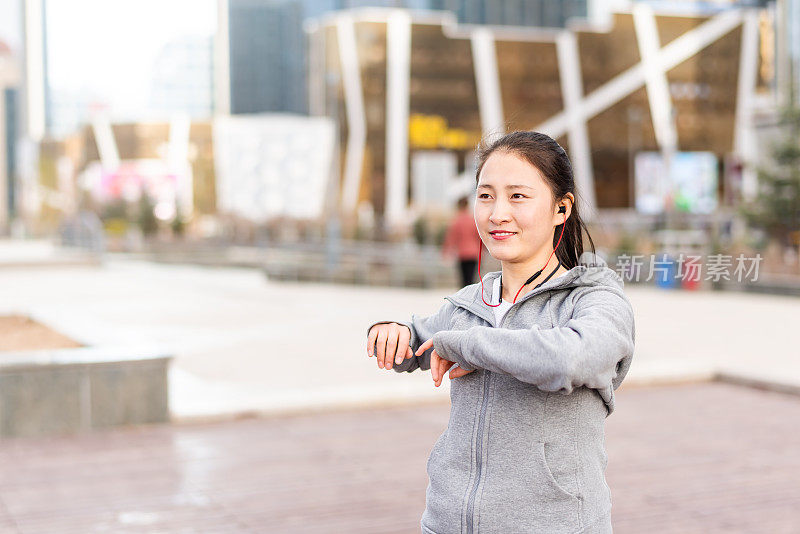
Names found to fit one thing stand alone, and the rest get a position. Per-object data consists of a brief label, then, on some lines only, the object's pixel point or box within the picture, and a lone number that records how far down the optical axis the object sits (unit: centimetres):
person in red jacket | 1528
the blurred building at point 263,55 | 17075
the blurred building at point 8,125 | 15612
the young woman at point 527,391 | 199
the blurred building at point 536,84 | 6912
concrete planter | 692
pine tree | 2133
